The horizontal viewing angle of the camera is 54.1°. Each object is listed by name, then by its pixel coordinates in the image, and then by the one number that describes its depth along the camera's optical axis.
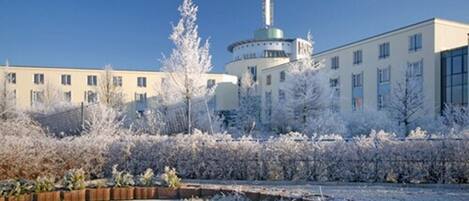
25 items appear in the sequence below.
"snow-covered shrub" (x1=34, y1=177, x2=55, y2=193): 8.80
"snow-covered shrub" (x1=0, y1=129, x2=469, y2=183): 11.85
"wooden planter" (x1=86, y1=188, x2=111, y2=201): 8.99
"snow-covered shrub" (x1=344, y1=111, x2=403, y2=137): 29.61
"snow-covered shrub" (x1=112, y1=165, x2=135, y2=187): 9.57
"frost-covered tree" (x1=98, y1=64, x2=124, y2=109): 42.69
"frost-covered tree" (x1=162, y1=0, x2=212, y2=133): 22.11
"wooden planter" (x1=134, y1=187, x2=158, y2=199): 9.32
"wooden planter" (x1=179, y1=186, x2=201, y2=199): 9.16
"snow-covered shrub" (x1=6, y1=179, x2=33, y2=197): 8.47
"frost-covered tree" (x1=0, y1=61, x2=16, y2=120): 33.93
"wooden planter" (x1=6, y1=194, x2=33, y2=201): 8.18
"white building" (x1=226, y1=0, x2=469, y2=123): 33.53
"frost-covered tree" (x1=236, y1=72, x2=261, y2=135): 47.97
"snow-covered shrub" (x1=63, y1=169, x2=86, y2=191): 9.06
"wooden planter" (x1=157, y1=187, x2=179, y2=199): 9.28
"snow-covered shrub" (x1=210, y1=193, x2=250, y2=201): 8.35
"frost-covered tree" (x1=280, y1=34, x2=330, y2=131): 31.64
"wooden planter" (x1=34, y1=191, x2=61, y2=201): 8.50
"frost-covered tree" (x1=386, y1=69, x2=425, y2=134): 30.67
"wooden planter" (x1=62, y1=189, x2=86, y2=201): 8.76
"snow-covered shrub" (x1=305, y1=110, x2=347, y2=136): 27.28
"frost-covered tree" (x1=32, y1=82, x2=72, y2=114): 42.28
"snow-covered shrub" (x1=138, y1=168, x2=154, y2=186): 9.68
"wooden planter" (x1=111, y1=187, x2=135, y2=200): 9.20
